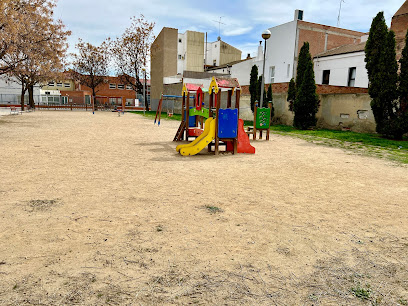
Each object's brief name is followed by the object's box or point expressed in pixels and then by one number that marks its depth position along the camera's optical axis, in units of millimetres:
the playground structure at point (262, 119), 12789
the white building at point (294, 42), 26844
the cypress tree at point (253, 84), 22859
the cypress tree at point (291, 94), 18997
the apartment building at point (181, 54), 46906
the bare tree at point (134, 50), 43750
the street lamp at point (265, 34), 14117
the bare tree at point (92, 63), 44031
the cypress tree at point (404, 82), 12383
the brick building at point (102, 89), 64938
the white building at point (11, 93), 49625
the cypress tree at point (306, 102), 17109
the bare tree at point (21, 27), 16672
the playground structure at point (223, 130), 8586
